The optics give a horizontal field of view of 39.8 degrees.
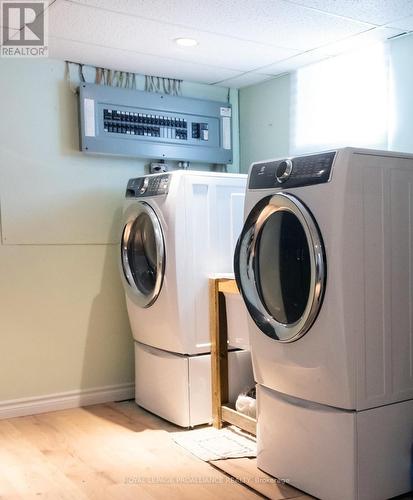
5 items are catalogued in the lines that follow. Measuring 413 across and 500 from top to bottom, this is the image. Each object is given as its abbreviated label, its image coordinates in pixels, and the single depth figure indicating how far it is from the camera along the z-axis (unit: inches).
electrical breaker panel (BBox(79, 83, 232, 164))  141.5
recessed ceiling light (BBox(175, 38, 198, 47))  122.3
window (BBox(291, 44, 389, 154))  124.9
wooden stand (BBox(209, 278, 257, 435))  124.9
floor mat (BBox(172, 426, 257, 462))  111.0
